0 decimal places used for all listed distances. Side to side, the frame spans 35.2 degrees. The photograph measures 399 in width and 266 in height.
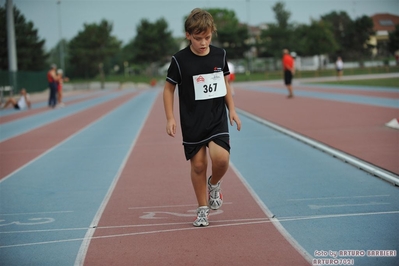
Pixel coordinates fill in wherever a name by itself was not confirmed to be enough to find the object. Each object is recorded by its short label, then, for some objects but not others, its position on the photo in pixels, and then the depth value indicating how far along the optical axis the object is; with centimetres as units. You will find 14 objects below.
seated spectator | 3122
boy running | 566
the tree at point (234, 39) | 10262
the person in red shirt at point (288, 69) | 2678
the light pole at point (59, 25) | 7589
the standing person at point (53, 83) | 2959
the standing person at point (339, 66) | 5185
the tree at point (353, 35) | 3785
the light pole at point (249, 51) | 8800
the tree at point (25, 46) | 4159
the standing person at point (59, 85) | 3088
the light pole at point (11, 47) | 3447
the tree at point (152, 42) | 9956
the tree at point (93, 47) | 8581
